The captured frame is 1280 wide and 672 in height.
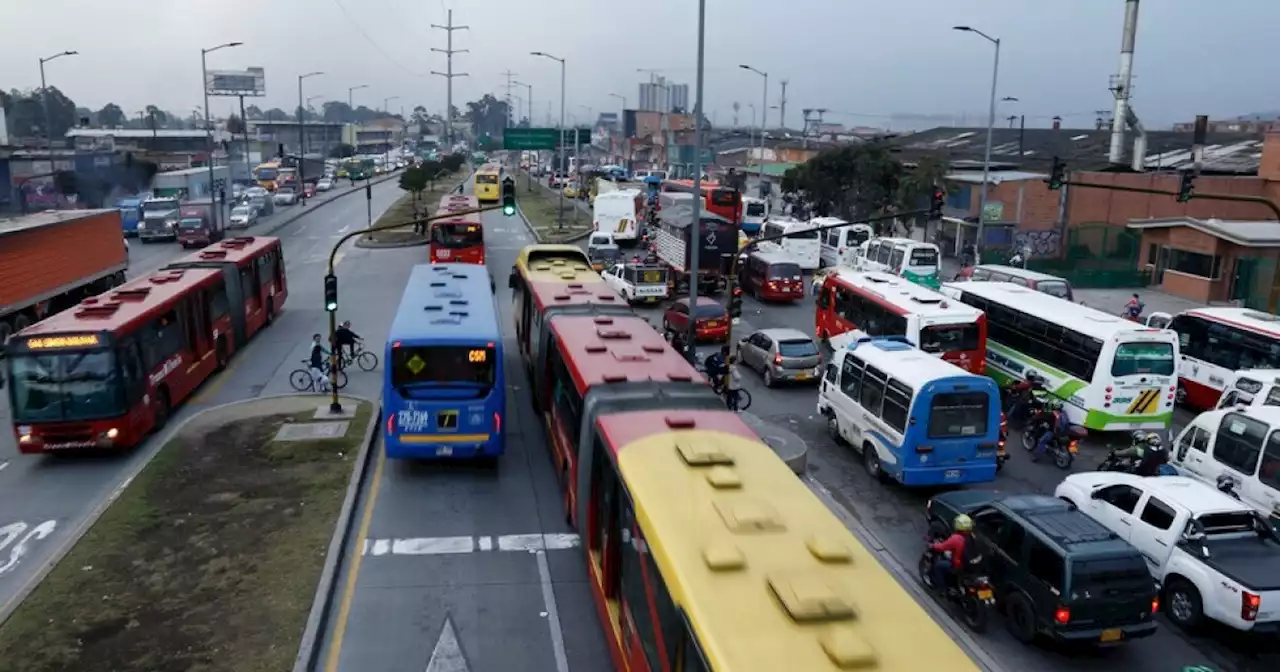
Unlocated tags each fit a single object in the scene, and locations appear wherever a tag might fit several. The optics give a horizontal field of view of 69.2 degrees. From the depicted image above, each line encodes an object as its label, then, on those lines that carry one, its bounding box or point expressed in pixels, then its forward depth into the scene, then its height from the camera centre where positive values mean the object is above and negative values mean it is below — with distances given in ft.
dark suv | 35.53 -15.93
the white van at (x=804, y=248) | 143.54 -13.19
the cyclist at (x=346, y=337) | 76.43 -15.09
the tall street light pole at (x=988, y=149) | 124.55 +2.24
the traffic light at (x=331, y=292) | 64.64 -9.68
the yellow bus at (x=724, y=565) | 20.54 -10.38
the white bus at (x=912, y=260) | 117.11 -12.20
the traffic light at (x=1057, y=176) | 91.61 -0.86
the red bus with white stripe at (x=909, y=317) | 71.15 -12.19
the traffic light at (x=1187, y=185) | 81.41 -1.31
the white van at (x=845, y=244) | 143.13 -12.59
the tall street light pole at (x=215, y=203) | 164.35 -9.37
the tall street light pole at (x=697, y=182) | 66.95 -1.68
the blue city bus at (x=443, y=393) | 52.21 -13.34
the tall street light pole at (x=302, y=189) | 252.95 -10.25
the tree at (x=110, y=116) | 628.32 +20.51
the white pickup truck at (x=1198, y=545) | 37.22 -16.11
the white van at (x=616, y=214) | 164.04 -9.95
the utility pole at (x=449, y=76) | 299.38 +24.96
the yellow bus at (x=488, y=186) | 232.32 -7.73
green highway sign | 256.73 +4.71
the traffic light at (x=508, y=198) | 68.95 -3.23
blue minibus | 51.83 -14.50
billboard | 499.10 +35.87
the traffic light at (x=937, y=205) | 77.82 -3.42
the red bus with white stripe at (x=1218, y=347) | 69.26 -13.46
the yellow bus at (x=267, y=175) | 294.23 -8.27
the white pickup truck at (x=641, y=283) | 112.06 -14.93
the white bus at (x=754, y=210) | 184.85 -9.87
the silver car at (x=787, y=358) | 77.20 -16.21
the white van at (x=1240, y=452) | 48.93 -15.38
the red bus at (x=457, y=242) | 123.03 -11.53
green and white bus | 63.05 -13.58
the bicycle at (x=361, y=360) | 79.15 -17.65
